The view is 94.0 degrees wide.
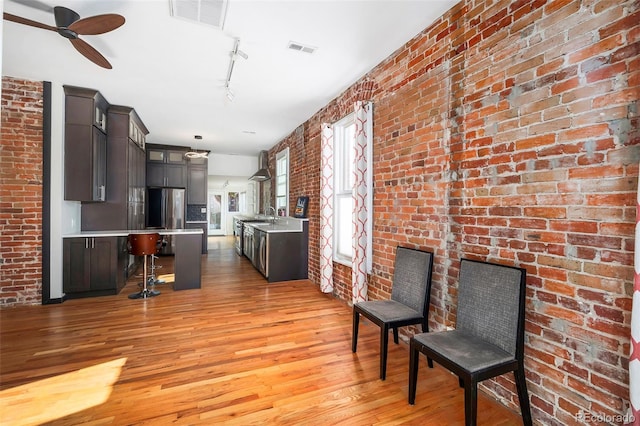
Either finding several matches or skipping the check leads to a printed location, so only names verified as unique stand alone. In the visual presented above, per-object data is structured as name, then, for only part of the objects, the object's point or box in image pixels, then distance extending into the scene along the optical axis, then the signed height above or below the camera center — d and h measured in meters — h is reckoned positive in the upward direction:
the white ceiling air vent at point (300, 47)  2.98 +1.64
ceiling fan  2.27 +1.42
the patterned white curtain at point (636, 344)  1.31 -0.58
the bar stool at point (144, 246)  4.17 -0.57
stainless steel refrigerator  7.57 -0.13
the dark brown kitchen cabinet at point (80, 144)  4.07 +0.85
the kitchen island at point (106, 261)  4.13 -0.82
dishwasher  5.24 -0.82
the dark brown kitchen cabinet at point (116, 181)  4.76 +0.40
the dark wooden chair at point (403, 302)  2.35 -0.81
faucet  6.84 -0.26
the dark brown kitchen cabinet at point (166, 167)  7.64 +1.03
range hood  7.44 +1.14
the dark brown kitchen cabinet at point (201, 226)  8.15 -0.54
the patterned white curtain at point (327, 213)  4.40 -0.06
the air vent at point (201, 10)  2.36 +1.62
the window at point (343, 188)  4.23 +0.30
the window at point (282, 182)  6.62 +0.61
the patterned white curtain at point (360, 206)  3.46 +0.04
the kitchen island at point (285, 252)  5.18 -0.78
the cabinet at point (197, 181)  8.02 +0.70
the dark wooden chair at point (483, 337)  1.68 -0.83
